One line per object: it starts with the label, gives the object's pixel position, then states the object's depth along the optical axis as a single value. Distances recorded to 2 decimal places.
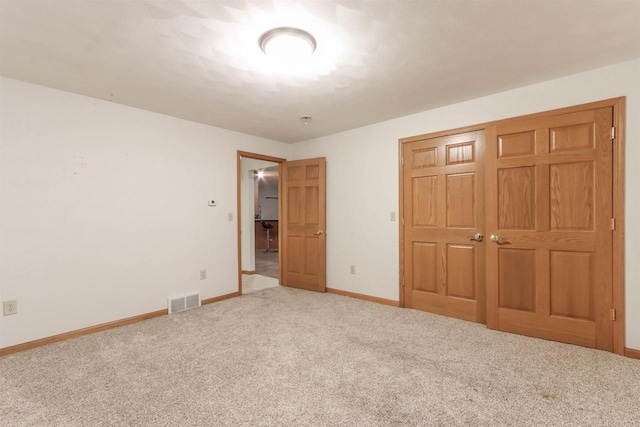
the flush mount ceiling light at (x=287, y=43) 1.98
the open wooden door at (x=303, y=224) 4.58
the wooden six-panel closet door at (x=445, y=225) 3.26
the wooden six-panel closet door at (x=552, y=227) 2.55
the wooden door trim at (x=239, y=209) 4.42
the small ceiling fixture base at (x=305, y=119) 3.74
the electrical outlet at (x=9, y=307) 2.59
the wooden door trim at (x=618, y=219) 2.46
